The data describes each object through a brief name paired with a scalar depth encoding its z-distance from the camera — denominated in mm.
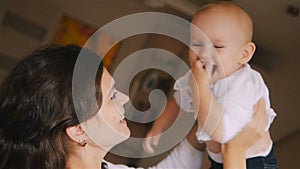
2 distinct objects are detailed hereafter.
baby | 1572
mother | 1421
